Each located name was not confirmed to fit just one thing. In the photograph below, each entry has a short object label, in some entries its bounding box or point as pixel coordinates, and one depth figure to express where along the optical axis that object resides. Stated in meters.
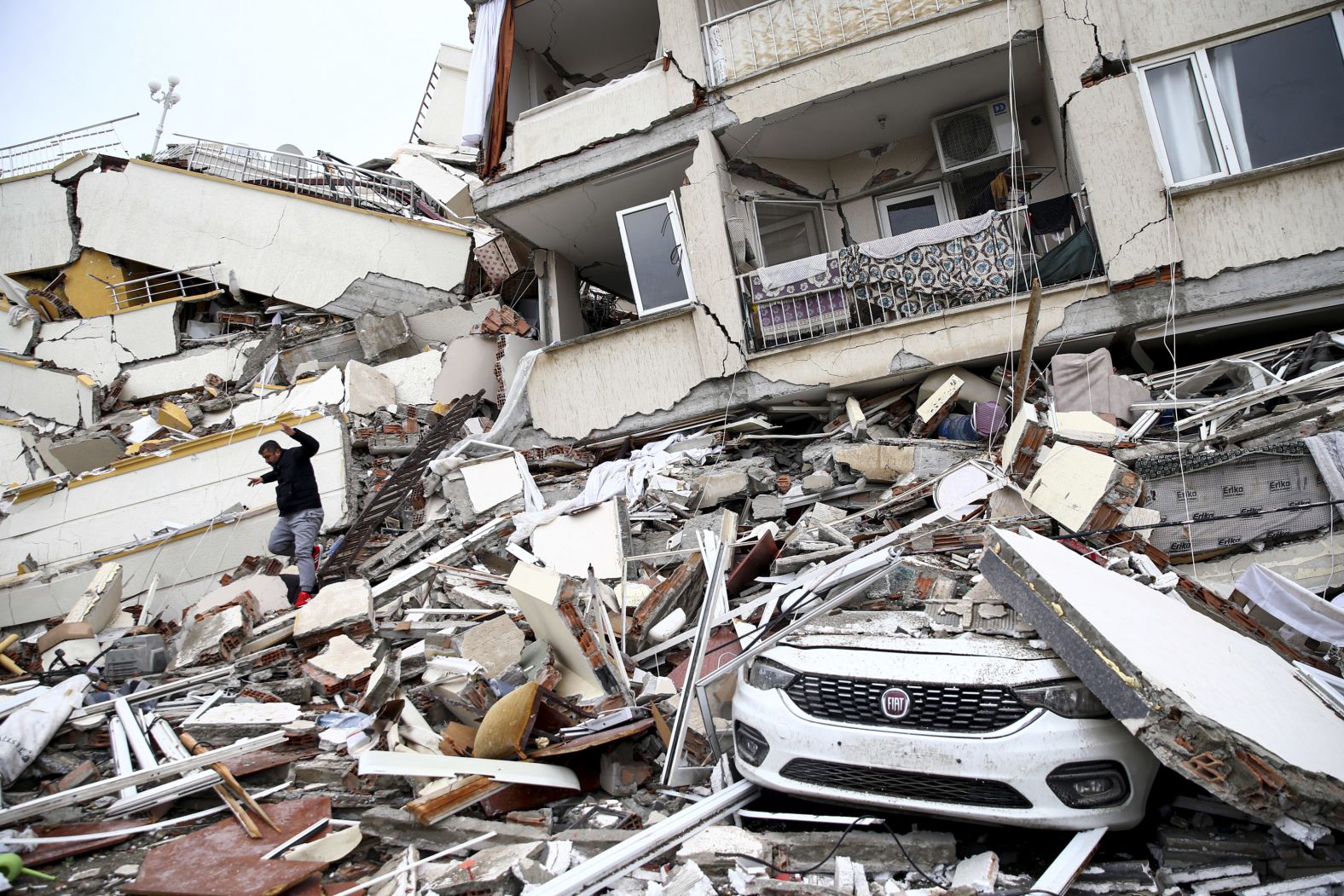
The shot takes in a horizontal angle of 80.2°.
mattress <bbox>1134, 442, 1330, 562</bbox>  5.54
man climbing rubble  7.68
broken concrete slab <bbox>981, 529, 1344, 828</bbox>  2.76
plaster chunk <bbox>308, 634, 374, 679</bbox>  6.06
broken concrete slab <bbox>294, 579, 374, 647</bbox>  6.66
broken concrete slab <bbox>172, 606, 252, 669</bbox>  6.92
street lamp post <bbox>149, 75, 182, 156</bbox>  20.45
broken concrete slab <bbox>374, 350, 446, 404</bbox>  12.98
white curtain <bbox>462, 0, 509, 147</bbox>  10.71
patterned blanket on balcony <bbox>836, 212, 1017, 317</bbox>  8.66
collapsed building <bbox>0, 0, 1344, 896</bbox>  3.38
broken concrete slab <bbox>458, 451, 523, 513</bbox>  9.11
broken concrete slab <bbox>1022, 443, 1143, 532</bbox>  5.41
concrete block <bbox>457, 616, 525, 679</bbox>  5.62
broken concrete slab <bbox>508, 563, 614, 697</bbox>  5.18
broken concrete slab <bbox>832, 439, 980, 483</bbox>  7.51
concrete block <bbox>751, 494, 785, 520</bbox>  7.51
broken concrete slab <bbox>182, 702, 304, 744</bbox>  5.25
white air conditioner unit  9.73
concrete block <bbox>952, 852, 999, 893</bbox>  3.11
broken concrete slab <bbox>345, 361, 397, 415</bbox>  12.36
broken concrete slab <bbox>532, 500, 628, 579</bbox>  7.40
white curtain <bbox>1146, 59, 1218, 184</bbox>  7.90
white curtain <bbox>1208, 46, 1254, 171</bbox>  7.71
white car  3.12
